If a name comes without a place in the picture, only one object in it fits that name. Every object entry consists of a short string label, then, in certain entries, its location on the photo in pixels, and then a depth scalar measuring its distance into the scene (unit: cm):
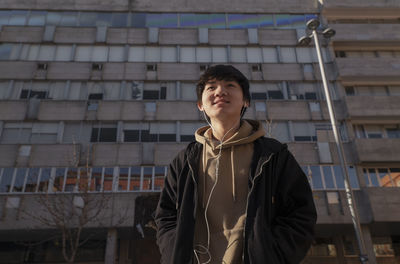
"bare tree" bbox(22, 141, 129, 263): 1527
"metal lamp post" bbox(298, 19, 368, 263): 1162
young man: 163
